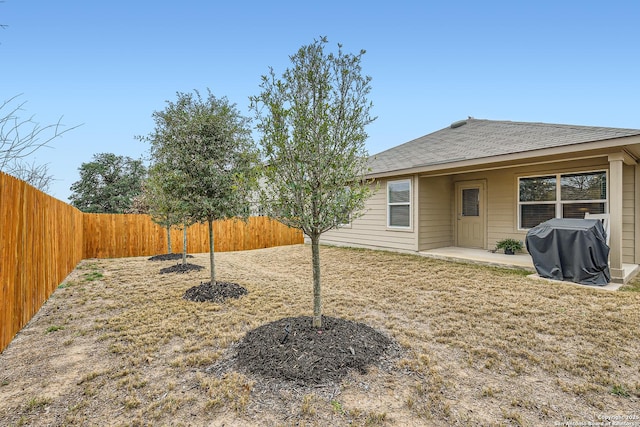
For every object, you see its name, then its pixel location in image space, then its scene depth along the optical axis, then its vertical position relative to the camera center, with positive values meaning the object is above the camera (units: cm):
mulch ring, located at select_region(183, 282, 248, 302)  488 -142
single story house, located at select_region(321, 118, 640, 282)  577 +56
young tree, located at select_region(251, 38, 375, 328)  284 +72
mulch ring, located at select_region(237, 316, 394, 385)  249 -134
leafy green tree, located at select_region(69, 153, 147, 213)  2058 +171
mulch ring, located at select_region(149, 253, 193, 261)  939 -150
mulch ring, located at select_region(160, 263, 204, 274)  728 -147
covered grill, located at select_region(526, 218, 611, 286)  526 -79
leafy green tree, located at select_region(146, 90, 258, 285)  484 +96
